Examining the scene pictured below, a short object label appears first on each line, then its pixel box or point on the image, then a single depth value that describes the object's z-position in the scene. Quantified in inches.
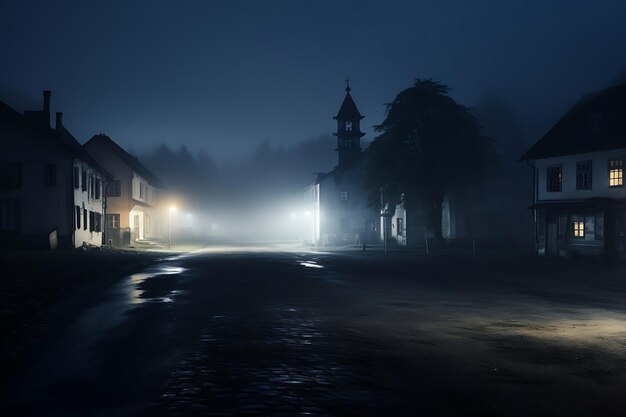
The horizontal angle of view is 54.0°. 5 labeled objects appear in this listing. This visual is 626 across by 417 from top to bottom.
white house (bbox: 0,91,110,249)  1562.5
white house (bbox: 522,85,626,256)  1460.4
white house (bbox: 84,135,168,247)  2394.2
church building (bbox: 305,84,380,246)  2795.3
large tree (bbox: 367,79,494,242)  1989.4
